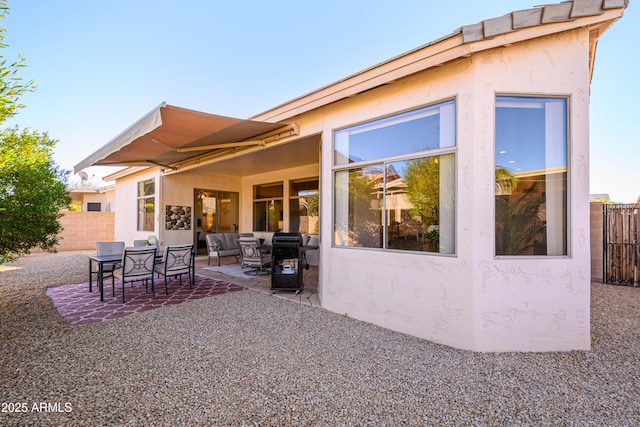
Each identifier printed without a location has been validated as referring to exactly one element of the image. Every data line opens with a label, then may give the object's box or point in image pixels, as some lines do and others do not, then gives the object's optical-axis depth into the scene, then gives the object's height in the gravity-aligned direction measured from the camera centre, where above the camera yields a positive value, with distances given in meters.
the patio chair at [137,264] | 4.82 -0.88
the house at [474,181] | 3.10 +0.45
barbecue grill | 5.21 -0.91
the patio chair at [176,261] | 5.36 -0.91
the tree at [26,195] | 3.71 +0.30
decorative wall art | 9.78 -0.06
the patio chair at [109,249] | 5.98 -0.75
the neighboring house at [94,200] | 18.31 +1.14
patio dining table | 4.96 -0.82
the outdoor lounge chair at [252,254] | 6.95 -0.97
